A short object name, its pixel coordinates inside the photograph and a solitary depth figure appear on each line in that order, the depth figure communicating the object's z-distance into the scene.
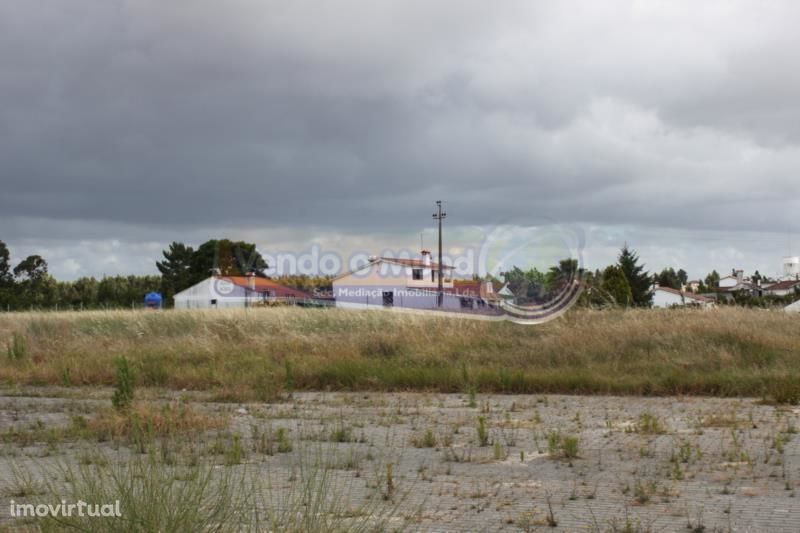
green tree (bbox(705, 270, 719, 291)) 125.19
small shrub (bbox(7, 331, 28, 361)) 21.58
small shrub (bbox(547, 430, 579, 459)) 8.84
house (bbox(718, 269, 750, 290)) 122.31
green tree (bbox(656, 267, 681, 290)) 127.94
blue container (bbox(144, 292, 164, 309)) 61.09
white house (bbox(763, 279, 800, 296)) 98.20
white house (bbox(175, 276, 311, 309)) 54.00
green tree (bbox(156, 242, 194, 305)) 92.81
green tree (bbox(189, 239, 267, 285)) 88.19
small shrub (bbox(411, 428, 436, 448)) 9.81
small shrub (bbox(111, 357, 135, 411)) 12.26
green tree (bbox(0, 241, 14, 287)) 71.44
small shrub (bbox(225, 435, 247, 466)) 8.39
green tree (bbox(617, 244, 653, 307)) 60.94
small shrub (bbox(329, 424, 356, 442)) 10.14
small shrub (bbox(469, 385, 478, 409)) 13.72
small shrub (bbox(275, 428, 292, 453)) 9.38
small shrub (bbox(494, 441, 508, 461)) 8.95
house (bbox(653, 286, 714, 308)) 83.71
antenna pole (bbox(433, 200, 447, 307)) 47.62
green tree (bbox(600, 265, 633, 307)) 45.38
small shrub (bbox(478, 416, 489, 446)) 9.87
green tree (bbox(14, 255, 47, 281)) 73.44
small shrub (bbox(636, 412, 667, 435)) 10.53
